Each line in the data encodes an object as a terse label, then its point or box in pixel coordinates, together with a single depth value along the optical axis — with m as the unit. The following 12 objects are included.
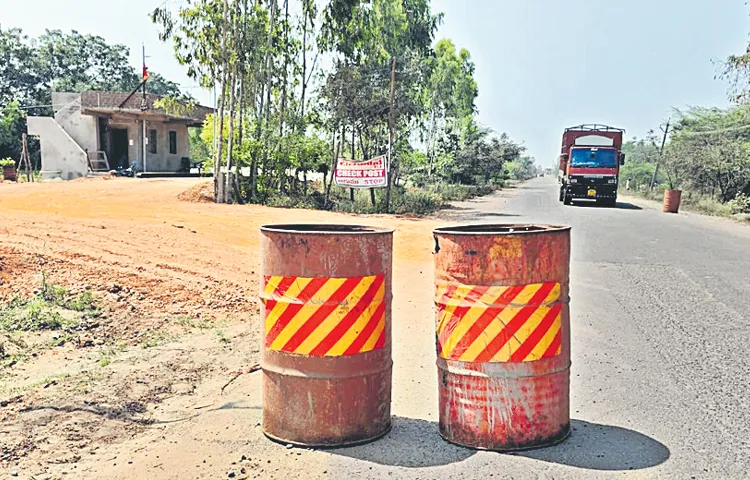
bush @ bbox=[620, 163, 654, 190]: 60.00
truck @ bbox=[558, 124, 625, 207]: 28.53
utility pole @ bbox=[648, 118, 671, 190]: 48.69
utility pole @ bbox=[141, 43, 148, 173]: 34.04
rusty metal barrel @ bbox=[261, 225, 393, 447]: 3.95
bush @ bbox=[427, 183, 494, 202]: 33.78
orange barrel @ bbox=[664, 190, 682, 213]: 26.91
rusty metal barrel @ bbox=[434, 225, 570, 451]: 3.86
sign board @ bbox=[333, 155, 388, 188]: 20.59
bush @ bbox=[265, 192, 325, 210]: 22.16
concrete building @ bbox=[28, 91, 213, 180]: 35.22
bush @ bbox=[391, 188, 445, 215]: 22.33
